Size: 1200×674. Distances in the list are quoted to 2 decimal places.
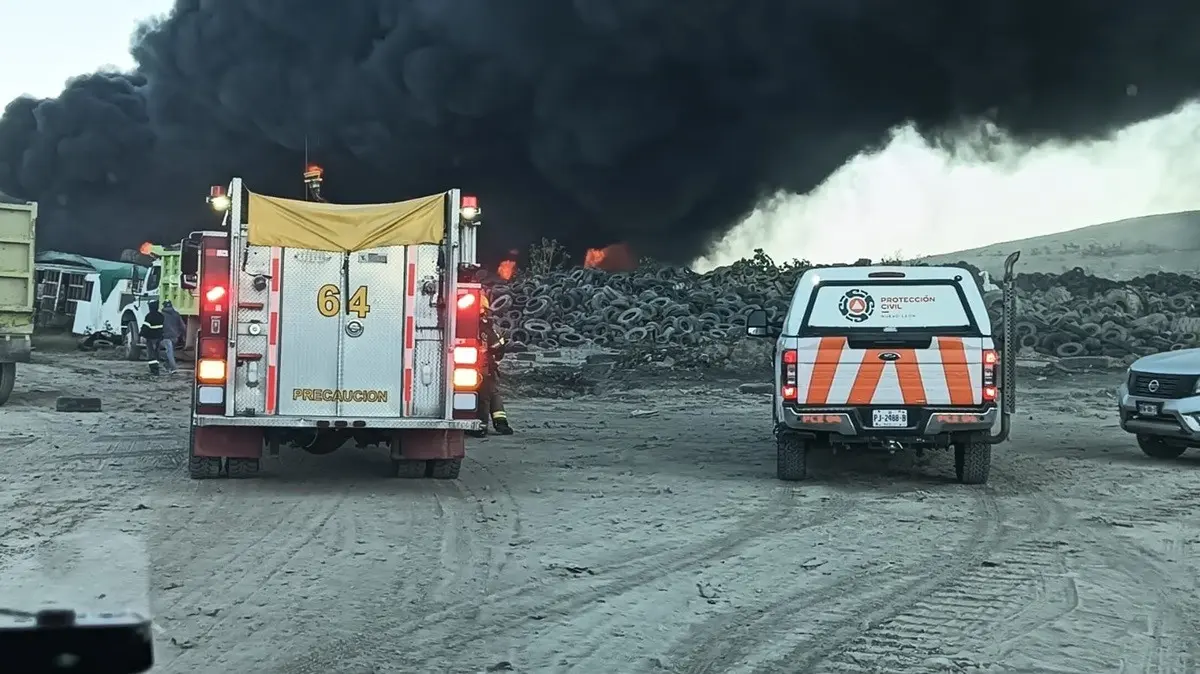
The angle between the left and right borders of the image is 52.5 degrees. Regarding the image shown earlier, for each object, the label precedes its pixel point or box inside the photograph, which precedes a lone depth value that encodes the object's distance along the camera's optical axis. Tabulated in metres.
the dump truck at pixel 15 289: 15.11
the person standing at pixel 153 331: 24.34
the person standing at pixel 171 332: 22.09
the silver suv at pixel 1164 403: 10.90
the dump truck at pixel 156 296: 24.42
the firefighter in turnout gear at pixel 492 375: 12.77
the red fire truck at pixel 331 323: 9.10
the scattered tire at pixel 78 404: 15.54
